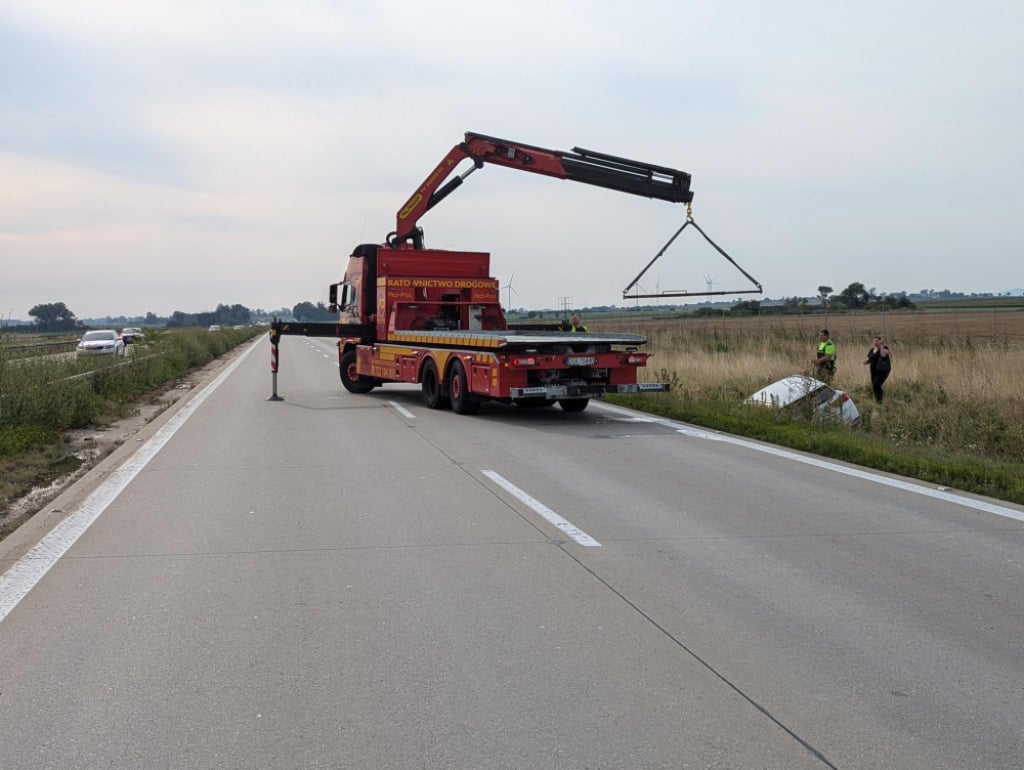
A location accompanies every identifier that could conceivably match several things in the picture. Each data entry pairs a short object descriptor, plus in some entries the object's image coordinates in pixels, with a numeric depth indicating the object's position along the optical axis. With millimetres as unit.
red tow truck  16438
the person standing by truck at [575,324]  21141
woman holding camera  19172
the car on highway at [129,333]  44612
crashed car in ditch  16312
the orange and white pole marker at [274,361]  20562
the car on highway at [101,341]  40188
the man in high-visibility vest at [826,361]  19719
